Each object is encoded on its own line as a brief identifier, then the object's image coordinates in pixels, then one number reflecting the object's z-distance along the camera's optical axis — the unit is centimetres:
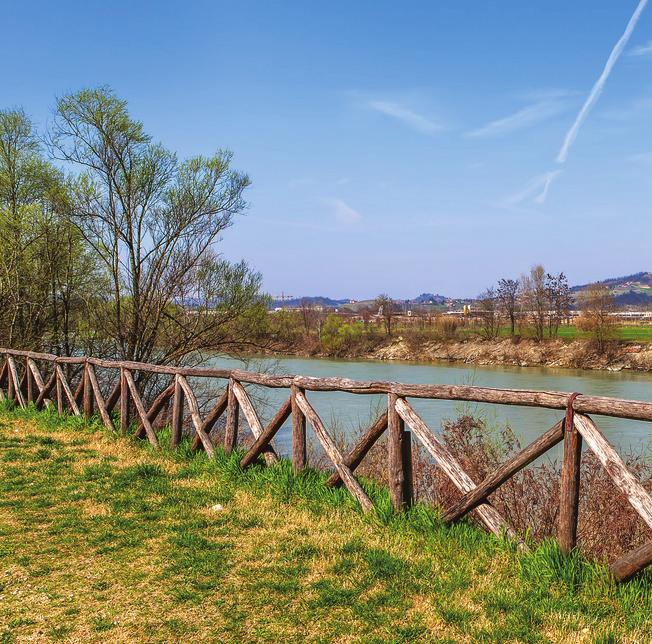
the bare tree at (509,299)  6581
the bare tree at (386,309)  7064
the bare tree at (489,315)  6297
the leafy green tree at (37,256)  1709
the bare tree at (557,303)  6219
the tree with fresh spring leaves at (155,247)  1725
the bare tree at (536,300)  6153
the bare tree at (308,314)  6462
